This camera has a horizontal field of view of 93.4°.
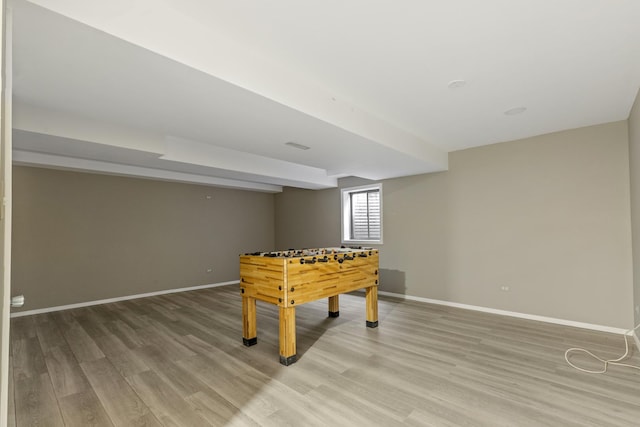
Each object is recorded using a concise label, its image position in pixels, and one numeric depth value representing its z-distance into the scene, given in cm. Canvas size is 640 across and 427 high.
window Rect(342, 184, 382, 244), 621
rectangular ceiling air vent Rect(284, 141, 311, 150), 356
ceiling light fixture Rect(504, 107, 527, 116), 324
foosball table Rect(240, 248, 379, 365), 297
